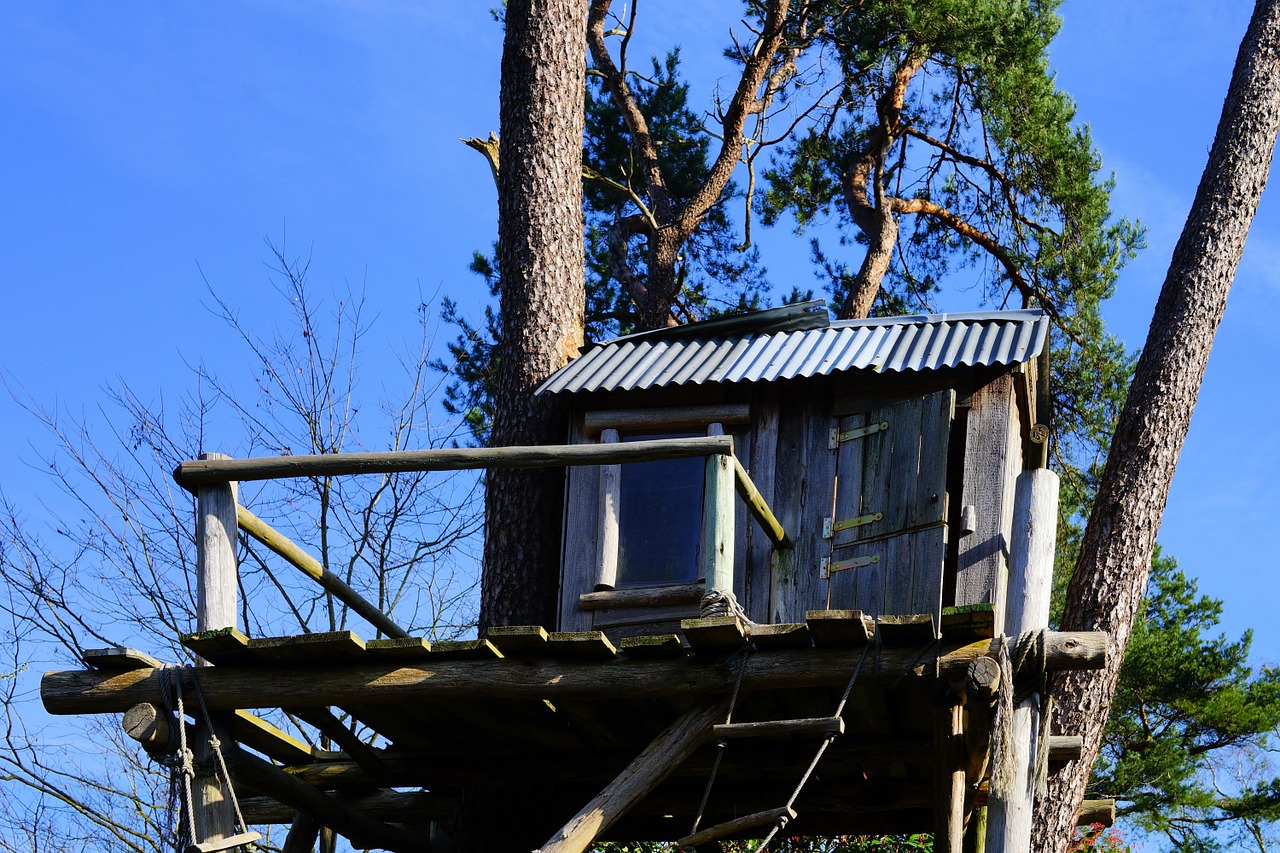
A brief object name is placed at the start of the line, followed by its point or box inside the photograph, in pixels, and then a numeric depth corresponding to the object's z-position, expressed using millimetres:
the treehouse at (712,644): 7051
